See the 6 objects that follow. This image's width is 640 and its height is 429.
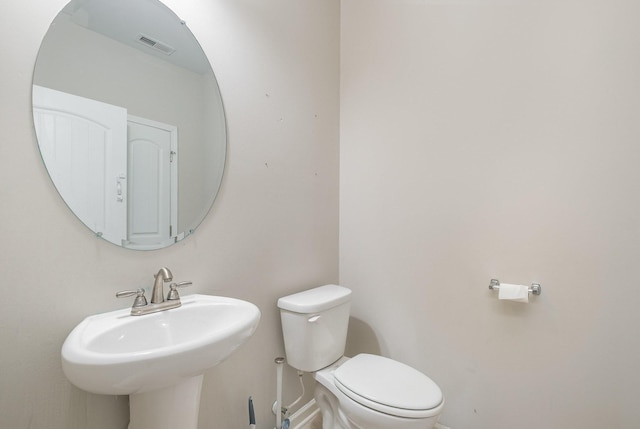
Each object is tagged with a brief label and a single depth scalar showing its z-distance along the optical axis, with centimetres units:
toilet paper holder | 122
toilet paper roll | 121
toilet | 104
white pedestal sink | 61
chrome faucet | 90
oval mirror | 83
